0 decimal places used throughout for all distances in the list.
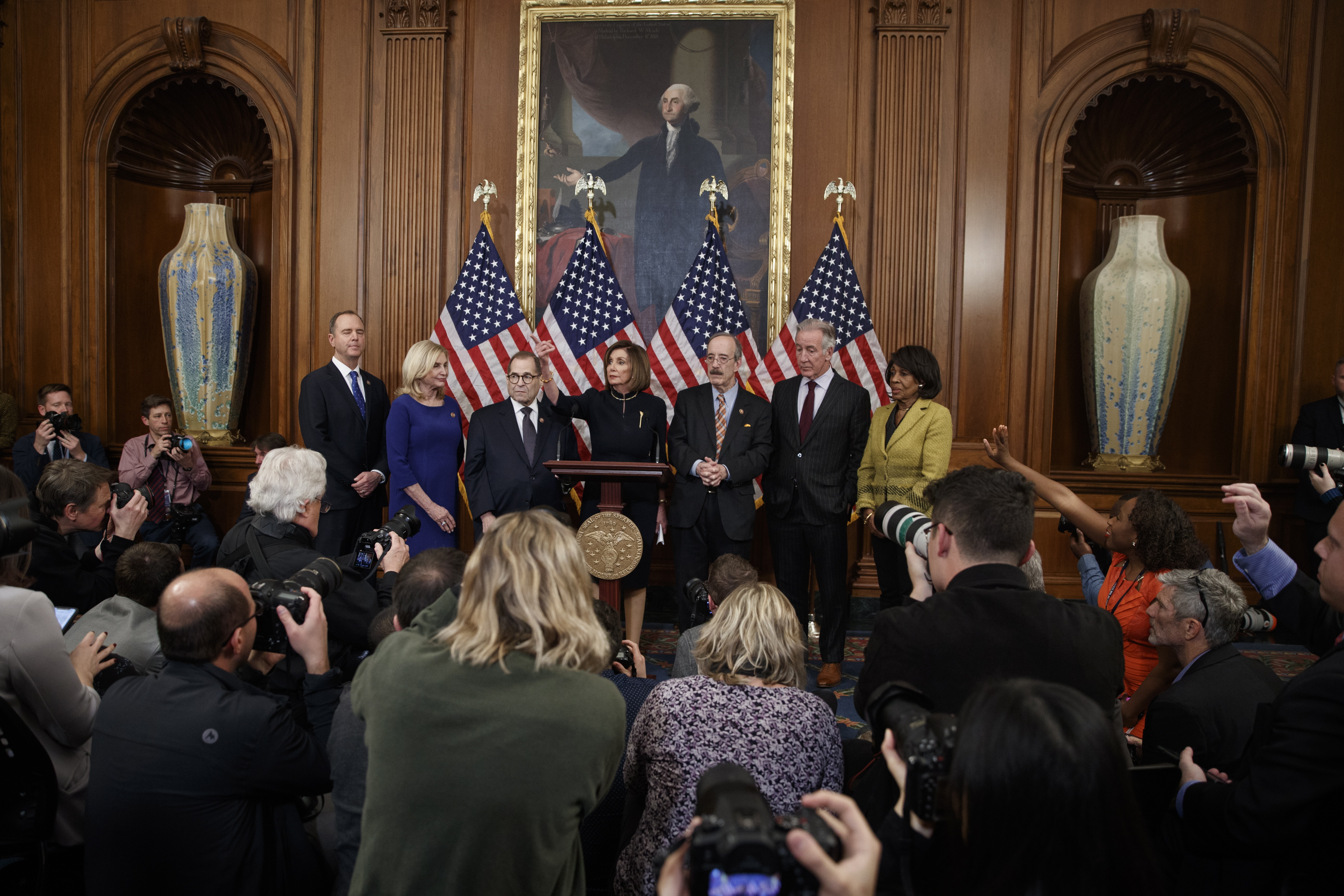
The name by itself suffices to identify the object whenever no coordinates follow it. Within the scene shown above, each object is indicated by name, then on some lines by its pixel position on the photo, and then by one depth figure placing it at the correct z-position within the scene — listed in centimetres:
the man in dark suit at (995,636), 165
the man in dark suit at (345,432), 493
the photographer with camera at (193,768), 167
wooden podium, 418
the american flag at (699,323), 565
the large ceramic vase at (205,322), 629
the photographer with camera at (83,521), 292
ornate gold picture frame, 591
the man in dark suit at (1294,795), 146
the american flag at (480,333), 562
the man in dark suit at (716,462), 457
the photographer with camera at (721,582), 303
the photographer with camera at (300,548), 265
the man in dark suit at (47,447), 559
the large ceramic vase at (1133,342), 586
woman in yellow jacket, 441
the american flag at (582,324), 568
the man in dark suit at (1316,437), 541
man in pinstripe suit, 455
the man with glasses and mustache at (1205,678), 210
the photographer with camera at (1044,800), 105
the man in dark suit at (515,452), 464
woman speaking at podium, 472
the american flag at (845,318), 559
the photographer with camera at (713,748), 177
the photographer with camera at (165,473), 548
